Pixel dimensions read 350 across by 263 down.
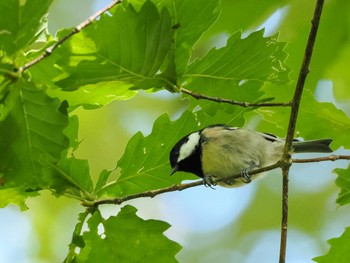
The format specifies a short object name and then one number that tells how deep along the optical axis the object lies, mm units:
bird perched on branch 5859
